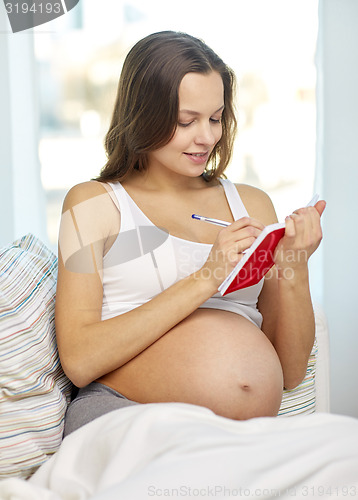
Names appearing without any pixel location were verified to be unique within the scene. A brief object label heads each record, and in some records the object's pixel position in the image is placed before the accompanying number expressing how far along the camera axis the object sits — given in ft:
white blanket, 4.81
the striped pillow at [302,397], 6.37
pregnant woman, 5.75
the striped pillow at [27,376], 5.47
